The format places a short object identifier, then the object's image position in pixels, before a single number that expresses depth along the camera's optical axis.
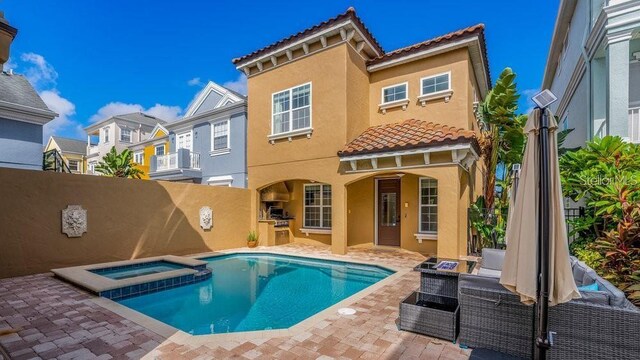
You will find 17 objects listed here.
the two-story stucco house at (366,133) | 10.75
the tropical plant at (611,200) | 5.77
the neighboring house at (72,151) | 34.78
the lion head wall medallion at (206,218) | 13.30
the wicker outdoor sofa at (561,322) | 3.37
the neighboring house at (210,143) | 17.75
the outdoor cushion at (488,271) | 6.73
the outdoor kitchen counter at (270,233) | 14.97
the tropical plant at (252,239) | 14.66
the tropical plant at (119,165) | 21.89
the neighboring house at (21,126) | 14.41
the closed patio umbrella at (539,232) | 3.06
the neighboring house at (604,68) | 8.23
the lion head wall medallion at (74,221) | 9.70
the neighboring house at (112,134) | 31.56
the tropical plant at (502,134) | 10.42
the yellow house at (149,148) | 24.61
